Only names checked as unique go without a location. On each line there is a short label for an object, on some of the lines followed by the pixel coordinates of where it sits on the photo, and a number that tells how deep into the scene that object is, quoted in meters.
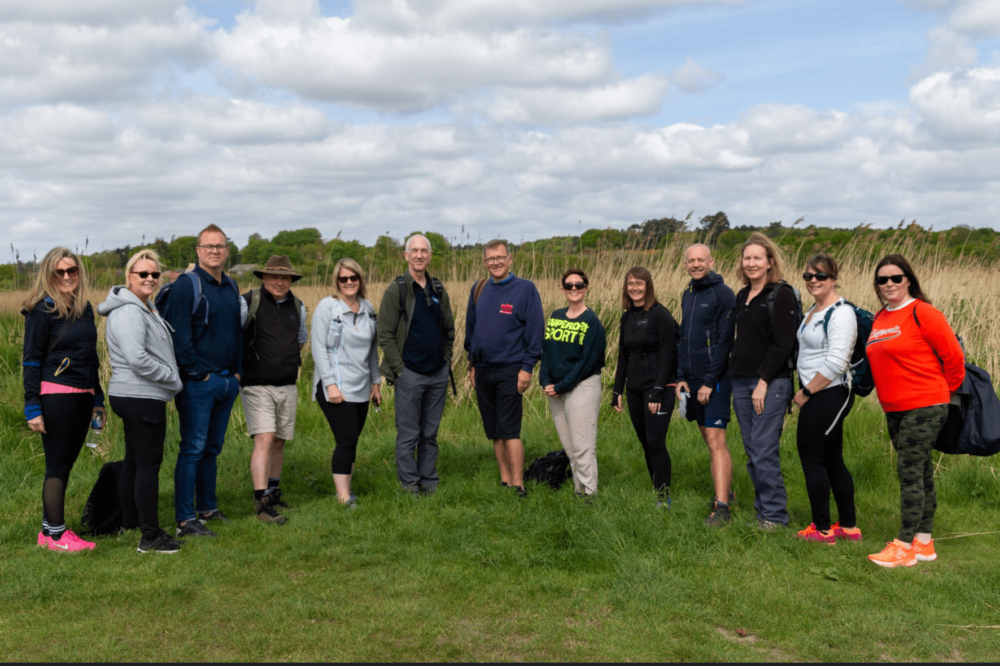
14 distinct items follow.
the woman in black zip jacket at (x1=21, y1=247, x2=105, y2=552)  4.44
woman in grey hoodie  4.36
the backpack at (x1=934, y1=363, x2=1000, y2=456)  4.17
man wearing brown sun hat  5.25
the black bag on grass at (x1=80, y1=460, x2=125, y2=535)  5.06
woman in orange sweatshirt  4.16
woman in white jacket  4.34
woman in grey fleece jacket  5.34
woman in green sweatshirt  5.31
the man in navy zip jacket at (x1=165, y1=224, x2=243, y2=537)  4.74
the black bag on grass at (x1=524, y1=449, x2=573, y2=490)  5.91
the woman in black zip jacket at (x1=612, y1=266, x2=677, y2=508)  5.11
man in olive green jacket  5.50
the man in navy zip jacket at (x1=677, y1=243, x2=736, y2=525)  4.95
